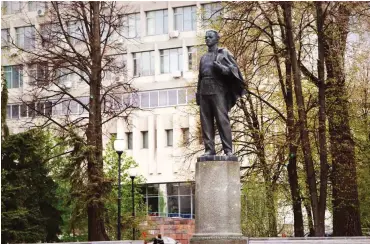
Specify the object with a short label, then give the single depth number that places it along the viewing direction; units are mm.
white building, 60344
